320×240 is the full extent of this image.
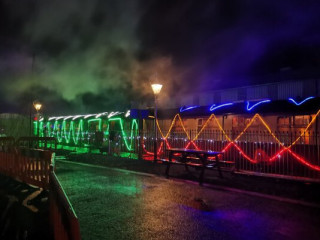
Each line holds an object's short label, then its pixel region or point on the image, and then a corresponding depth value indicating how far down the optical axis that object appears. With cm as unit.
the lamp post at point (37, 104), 1959
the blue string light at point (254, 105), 1183
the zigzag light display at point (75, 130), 1479
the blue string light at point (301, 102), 1061
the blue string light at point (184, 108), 1445
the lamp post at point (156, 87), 1091
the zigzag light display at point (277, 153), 782
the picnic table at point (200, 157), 772
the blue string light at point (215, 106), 1290
